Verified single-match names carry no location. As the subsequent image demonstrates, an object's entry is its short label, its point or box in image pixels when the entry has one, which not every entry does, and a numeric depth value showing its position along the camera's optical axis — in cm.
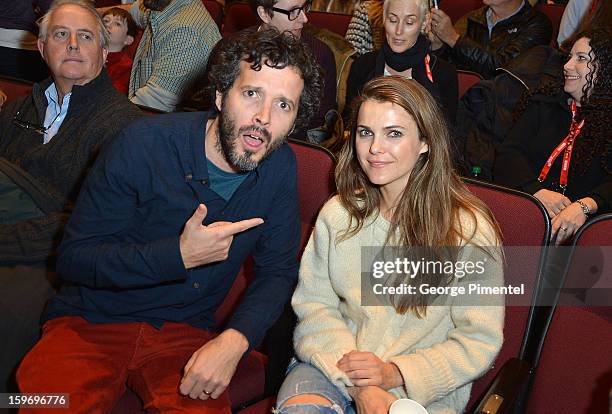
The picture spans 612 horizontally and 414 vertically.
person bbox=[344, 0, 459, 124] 290
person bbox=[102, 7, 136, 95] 358
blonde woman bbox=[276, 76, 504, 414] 157
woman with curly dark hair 217
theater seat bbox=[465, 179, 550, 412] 165
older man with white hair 188
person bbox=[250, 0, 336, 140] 282
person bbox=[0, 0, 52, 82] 360
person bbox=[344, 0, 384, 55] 368
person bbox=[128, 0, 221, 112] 284
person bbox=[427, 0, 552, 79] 342
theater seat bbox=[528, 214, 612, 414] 157
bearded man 158
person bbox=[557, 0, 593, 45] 327
